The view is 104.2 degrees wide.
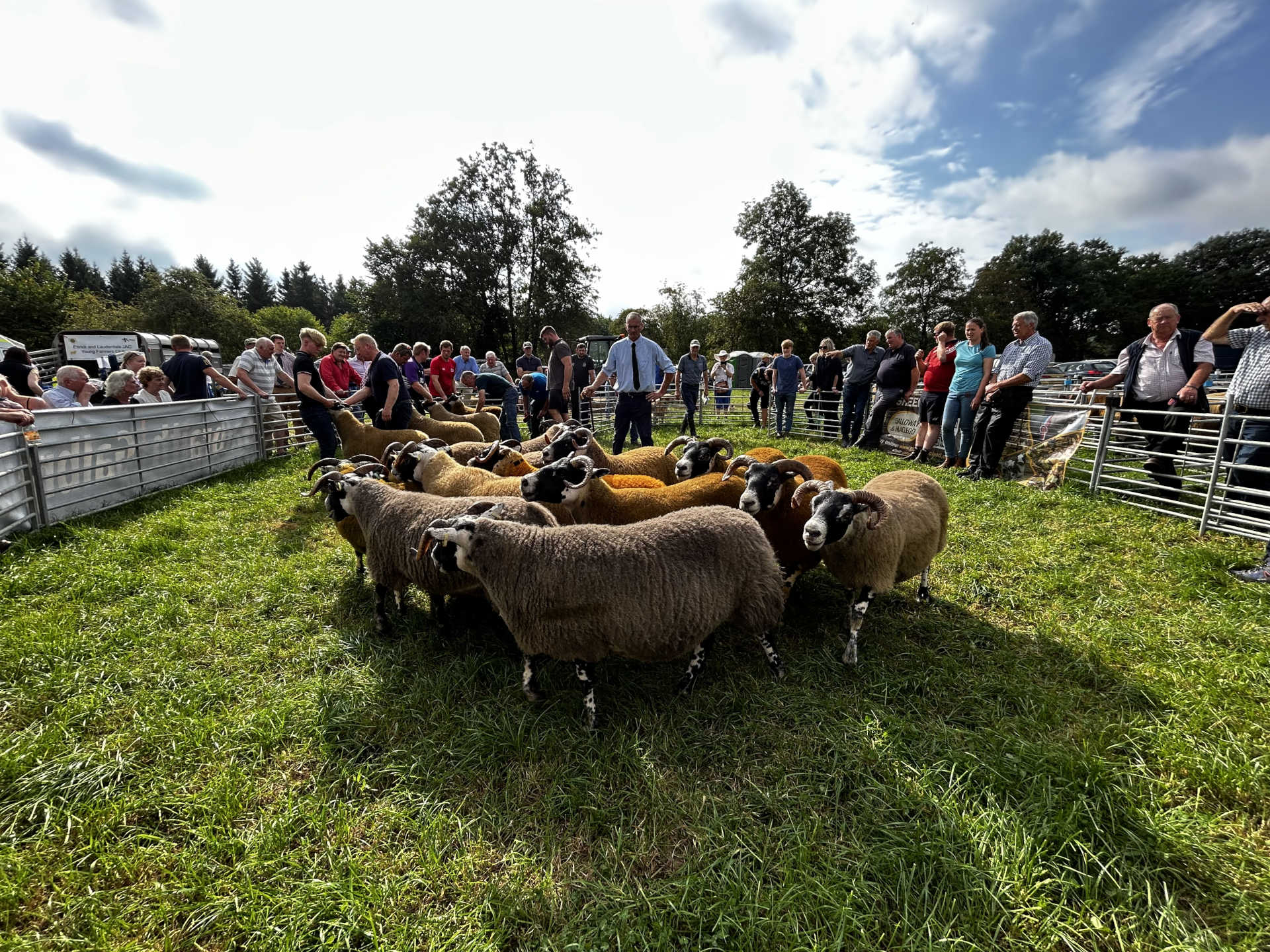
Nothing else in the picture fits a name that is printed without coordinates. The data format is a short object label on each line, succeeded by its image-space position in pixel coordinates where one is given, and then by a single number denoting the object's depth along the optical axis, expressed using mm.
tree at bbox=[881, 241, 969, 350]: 43906
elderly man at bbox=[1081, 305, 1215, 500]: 5633
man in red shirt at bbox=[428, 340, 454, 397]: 11781
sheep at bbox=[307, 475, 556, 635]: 3504
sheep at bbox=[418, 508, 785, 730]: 2801
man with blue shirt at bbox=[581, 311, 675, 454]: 7426
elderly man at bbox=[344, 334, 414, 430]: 6762
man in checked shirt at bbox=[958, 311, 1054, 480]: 7023
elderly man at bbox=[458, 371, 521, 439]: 10547
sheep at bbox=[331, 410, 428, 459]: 7031
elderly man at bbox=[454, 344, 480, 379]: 11516
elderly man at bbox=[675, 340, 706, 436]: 12172
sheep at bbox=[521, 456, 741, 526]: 3777
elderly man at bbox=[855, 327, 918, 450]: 10156
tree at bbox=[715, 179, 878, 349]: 37656
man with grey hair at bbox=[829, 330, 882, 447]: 10773
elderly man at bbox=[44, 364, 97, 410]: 6977
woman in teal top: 7844
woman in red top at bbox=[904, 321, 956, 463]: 8703
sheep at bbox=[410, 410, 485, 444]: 7988
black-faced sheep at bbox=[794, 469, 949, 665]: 3307
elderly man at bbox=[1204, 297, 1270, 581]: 4766
